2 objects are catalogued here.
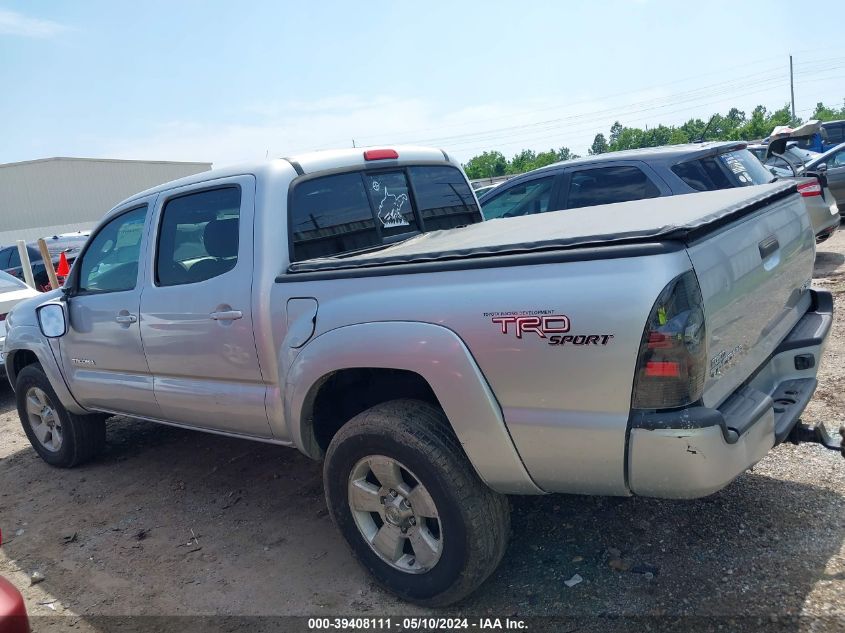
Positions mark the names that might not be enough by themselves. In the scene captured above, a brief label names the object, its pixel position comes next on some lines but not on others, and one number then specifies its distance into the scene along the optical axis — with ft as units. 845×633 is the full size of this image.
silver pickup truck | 7.22
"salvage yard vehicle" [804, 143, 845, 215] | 34.30
